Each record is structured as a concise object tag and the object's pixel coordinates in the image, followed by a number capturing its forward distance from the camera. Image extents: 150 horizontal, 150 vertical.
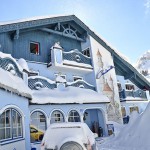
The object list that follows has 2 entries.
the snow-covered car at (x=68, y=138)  6.38
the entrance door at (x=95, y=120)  18.82
